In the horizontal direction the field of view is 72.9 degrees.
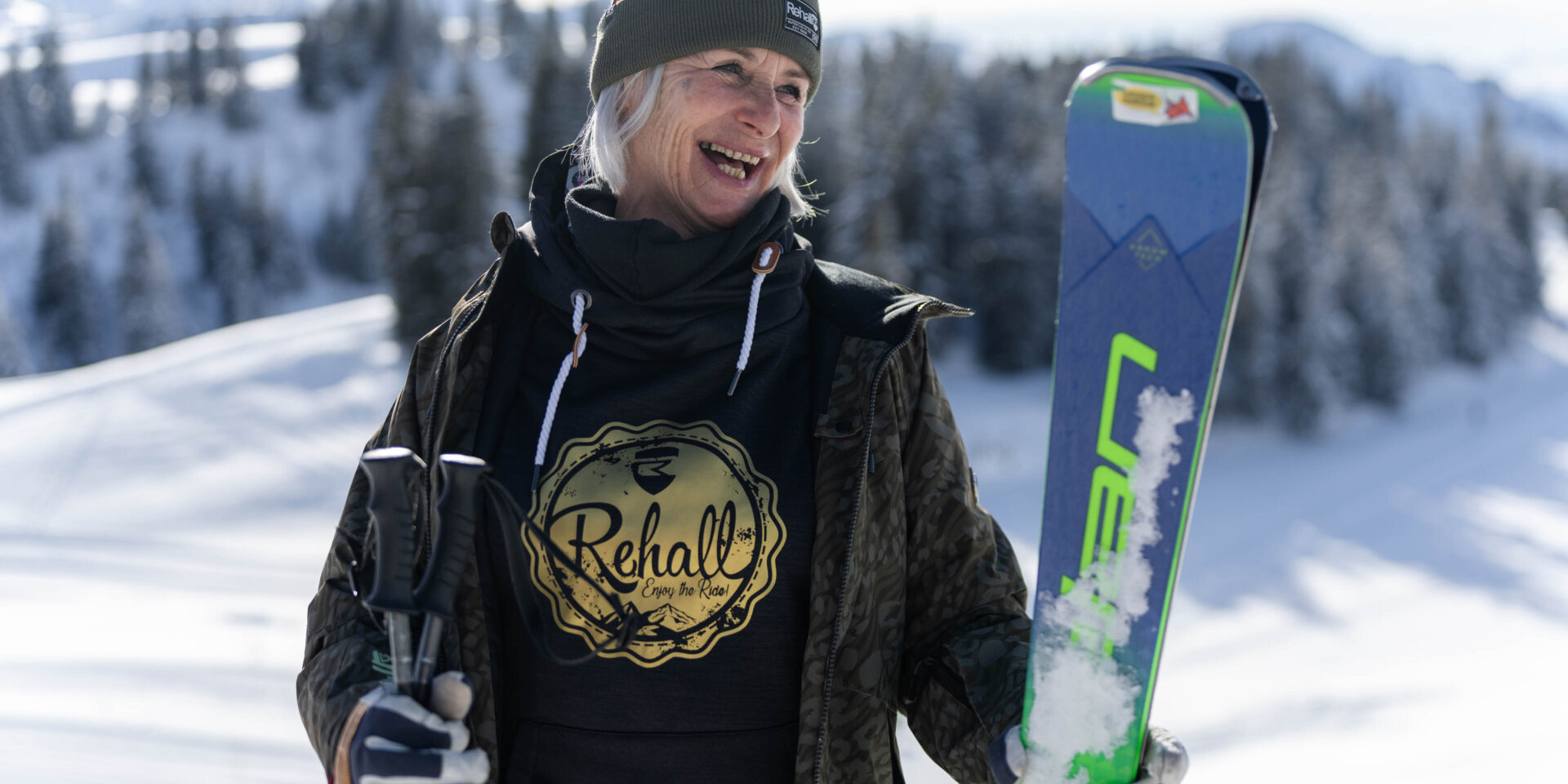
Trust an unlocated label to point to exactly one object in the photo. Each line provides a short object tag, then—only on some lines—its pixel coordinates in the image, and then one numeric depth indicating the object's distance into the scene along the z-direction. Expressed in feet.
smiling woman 5.12
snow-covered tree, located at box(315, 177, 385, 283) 182.09
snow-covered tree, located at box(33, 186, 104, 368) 133.90
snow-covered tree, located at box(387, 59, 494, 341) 75.66
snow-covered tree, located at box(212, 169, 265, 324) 167.84
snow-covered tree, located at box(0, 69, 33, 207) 194.08
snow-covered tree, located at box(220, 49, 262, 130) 225.97
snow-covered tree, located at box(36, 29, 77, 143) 217.56
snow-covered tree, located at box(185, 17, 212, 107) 232.32
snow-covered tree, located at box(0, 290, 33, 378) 86.07
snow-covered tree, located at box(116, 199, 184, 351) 138.92
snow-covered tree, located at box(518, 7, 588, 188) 89.81
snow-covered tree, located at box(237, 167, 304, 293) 174.81
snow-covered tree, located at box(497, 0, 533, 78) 252.21
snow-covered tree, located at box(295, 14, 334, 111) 231.30
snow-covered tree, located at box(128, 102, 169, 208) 197.06
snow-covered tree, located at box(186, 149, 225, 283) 175.83
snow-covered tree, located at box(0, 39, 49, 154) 209.05
